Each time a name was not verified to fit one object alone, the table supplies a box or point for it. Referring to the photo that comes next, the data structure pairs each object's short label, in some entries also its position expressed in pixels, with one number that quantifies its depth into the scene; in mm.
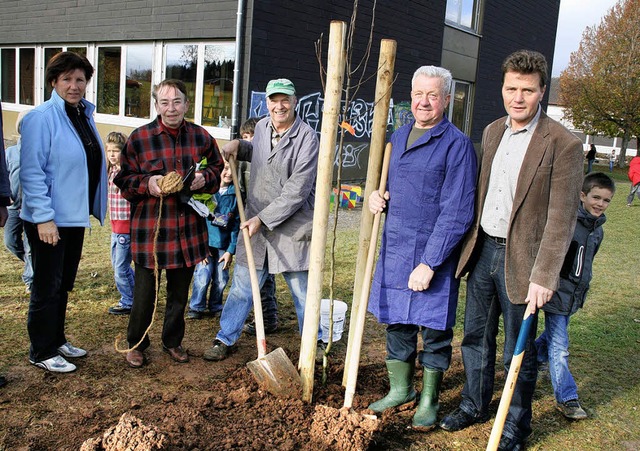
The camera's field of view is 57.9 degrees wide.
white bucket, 4457
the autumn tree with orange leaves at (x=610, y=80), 33406
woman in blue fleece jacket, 3500
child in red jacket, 14430
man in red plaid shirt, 3736
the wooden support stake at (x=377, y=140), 3385
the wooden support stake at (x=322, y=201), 3221
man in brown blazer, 2930
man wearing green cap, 3846
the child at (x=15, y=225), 4496
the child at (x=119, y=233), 4805
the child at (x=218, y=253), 4723
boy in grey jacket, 3633
